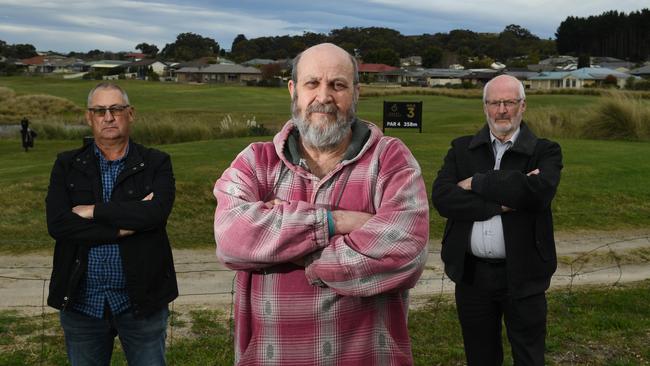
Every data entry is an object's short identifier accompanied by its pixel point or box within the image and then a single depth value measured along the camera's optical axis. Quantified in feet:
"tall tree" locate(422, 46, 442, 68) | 503.20
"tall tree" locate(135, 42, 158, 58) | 636.89
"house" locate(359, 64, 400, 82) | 379.14
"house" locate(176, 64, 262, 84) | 357.41
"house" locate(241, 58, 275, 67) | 444.39
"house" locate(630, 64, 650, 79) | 310.45
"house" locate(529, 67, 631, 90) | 279.08
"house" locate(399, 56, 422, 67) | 534.04
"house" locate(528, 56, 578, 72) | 400.49
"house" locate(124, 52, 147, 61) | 582.76
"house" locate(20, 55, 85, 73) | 485.15
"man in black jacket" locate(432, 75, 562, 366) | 13.34
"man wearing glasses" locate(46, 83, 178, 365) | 12.09
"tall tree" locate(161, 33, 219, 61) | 556.51
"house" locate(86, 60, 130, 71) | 446.93
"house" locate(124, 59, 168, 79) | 404.43
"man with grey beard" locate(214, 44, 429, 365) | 8.61
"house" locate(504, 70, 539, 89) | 309.55
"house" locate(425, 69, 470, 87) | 343.46
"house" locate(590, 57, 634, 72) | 383.45
